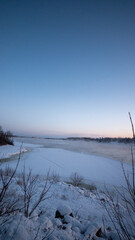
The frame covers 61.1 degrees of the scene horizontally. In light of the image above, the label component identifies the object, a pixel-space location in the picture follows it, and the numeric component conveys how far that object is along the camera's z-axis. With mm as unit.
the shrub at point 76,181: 6514
